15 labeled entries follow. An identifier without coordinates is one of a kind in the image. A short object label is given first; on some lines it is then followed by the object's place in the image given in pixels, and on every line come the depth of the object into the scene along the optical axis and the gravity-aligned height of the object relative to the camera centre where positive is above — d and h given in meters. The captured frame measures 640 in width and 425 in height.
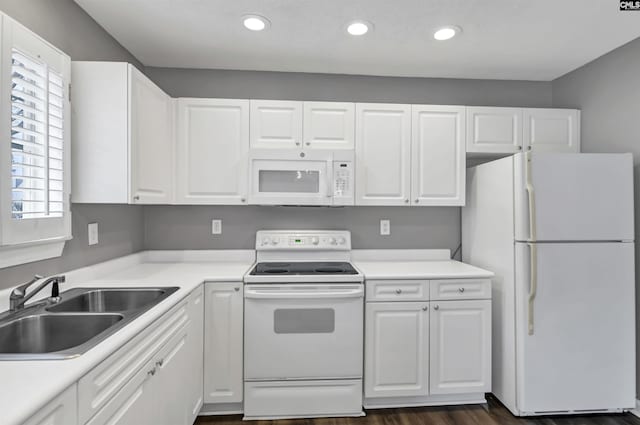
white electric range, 2.09 -0.83
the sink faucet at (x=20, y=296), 1.32 -0.33
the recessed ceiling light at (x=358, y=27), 1.98 +1.14
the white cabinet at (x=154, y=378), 1.02 -0.63
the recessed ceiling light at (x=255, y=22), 1.93 +1.15
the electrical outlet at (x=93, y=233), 1.95 -0.11
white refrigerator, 2.06 -0.43
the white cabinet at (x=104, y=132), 1.71 +0.43
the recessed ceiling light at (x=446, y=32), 2.03 +1.14
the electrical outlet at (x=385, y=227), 2.80 -0.11
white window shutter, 1.27 +0.28
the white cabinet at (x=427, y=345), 2.18 -0.87
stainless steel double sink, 1.25 -0.45
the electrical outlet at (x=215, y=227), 2.70 -0.11
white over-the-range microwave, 2.38 +0.26
